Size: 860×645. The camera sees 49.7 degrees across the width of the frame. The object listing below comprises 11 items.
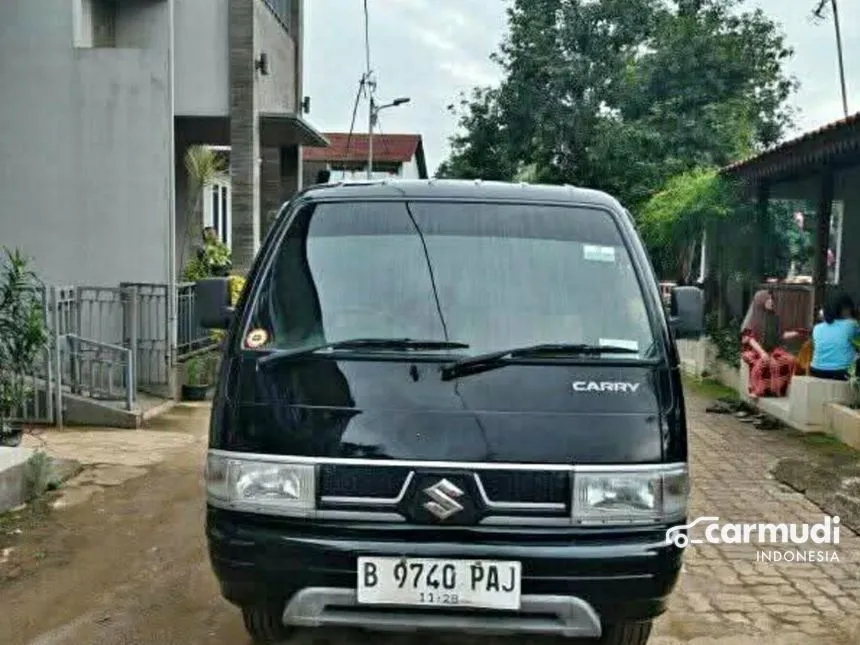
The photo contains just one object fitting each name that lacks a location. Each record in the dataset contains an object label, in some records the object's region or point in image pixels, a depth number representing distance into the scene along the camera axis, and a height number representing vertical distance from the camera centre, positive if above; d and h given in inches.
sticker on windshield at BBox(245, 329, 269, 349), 143.0 -14.8
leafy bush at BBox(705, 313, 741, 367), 505.7 -50.1
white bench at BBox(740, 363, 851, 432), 356.8 -57.2
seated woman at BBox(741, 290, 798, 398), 413.4 -46.8
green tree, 874.1 +158.0
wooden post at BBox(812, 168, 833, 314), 442.6 +8.4
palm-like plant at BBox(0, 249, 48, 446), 273.3 -29.2
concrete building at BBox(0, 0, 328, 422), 398.9 +30.2
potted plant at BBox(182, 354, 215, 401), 419.2 -63.1
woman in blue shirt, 357.1 -34.1
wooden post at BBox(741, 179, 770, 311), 520.7 +9.0
